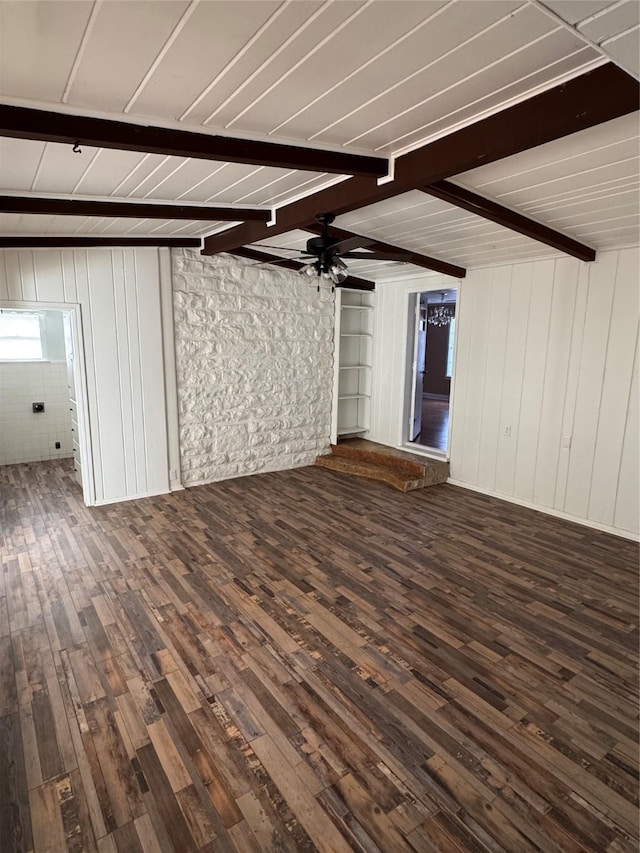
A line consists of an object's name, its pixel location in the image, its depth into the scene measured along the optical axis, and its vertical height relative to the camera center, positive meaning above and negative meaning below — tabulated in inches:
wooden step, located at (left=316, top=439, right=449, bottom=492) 220.5 -60.7
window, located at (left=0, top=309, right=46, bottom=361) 247.6 +0.1
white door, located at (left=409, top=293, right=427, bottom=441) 249.1 -13.4
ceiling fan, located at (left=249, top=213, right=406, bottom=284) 132.5 +25.6
